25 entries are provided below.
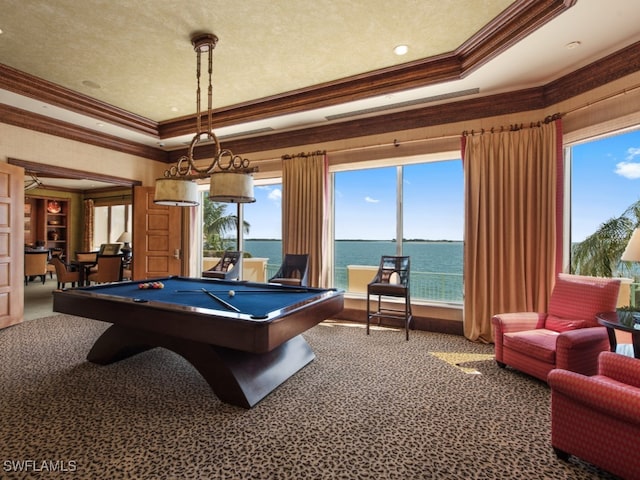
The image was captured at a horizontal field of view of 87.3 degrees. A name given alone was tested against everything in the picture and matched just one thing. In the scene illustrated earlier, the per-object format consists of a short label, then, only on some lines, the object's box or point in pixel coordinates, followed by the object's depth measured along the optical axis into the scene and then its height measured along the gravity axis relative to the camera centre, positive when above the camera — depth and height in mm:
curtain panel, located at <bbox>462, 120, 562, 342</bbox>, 3742 +254
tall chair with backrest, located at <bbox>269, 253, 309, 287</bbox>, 4961 -416
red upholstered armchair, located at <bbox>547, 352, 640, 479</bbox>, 1612 -892
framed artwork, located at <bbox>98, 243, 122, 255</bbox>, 8271 -249
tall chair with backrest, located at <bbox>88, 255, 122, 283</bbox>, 7074 -634
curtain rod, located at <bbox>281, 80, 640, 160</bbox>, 3113 +1385
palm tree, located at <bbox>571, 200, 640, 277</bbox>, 3964 -63
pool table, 2178 -598
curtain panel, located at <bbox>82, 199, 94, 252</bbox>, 10998 +487
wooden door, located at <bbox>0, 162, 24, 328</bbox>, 4395 -87
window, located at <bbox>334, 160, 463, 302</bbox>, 4766 +202
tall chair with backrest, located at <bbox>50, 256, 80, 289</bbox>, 7316 -759
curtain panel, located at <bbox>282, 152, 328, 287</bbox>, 5121 +490
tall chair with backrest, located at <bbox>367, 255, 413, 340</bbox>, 4246 -563
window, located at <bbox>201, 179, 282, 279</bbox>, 6238 +282
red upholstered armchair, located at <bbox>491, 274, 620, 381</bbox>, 2547 -763
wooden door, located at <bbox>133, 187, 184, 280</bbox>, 6281 +42
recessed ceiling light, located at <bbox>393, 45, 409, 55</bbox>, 3394 +1978
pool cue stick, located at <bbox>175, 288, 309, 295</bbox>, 3321 -509
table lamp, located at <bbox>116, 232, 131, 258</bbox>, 9824 +5
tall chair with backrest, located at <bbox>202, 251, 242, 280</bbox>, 5316 -469
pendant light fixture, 2732 +489
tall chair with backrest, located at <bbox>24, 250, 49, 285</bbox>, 8250 -615
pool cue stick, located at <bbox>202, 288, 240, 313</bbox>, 2539 -507
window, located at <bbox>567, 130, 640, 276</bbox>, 3848 +539
